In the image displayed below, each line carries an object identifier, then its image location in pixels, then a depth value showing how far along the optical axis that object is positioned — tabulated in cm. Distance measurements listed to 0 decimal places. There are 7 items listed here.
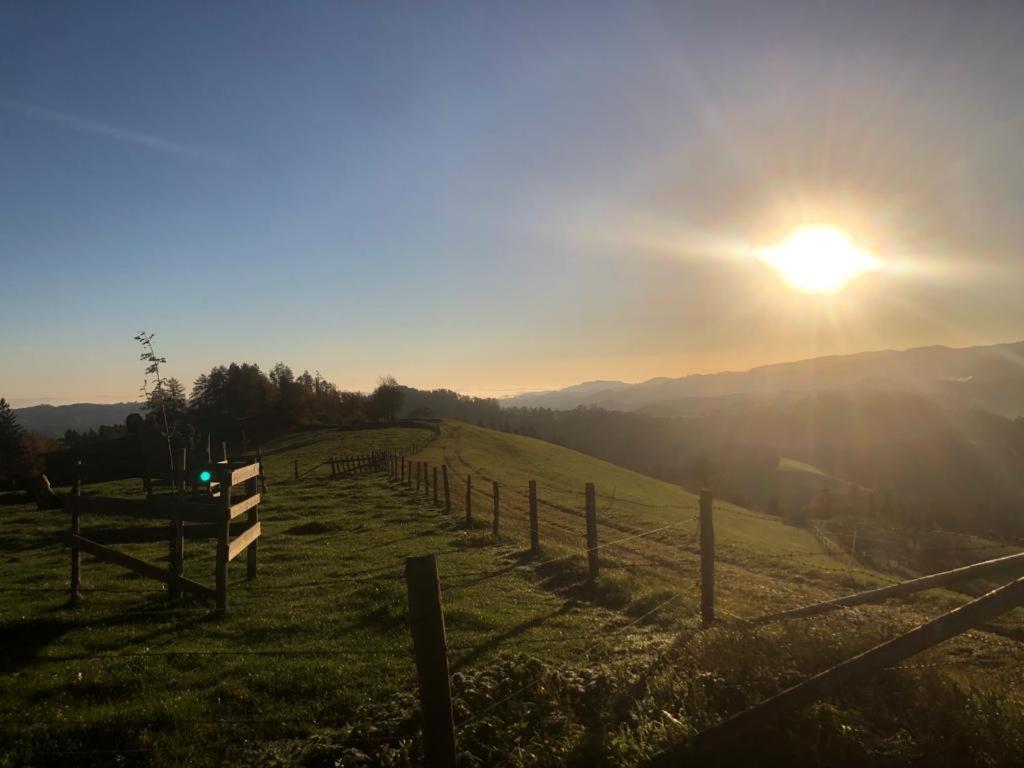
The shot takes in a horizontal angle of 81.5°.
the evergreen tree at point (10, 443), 8352
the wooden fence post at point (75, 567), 1196
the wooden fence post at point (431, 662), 453
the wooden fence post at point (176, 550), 1225
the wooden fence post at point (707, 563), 1055
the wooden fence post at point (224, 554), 1119
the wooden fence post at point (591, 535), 1502
